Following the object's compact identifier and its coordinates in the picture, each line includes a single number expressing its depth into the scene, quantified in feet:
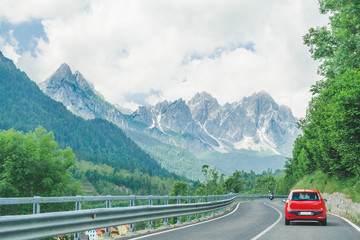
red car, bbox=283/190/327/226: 53.01
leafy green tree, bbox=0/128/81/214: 142.31
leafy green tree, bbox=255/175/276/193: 562.25
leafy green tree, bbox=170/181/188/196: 383.86
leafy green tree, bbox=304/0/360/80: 83.05
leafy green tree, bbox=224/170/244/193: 400.67
